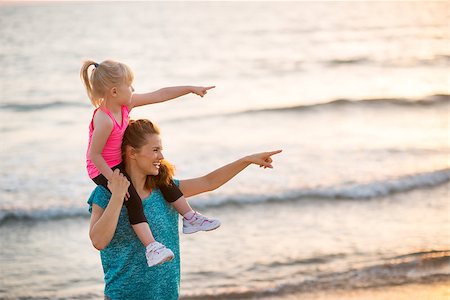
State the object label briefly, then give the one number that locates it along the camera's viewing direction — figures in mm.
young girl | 7562
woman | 7676
